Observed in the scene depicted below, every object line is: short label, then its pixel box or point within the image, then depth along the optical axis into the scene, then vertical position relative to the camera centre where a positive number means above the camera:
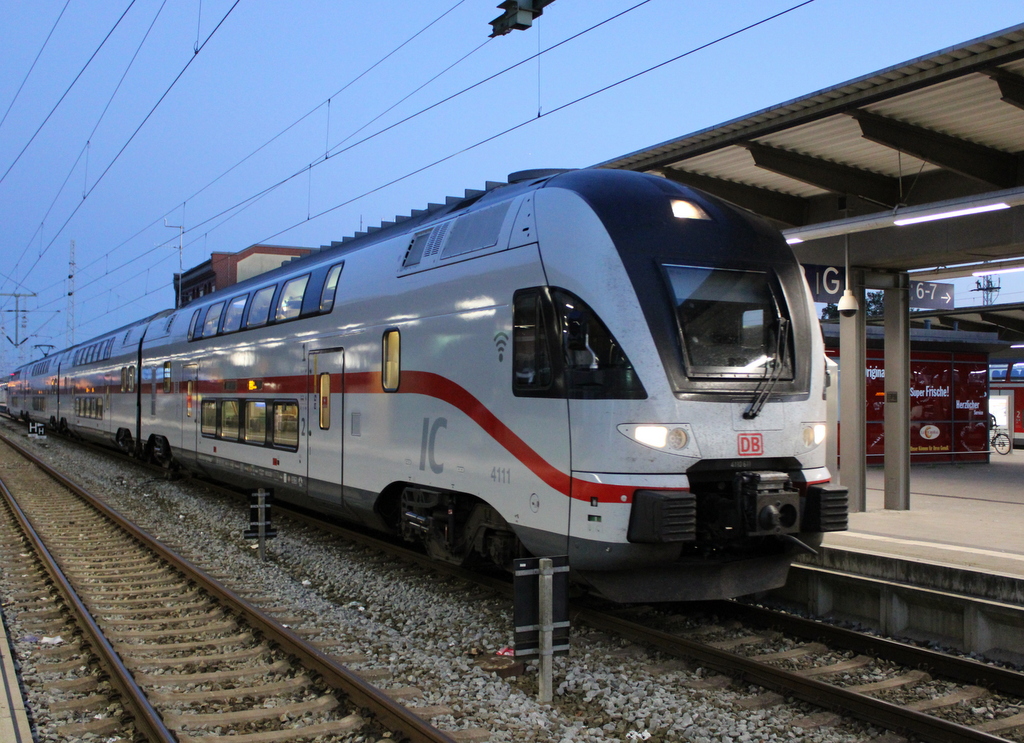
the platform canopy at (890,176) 7.70 +2.61
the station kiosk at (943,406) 16.86 -0.21
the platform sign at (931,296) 12.98 +1.56
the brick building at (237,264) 54.56 +8.54
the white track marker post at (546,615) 5.15 -1.35
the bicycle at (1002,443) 23.34 -1.30
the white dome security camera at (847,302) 10.55 +1.17
